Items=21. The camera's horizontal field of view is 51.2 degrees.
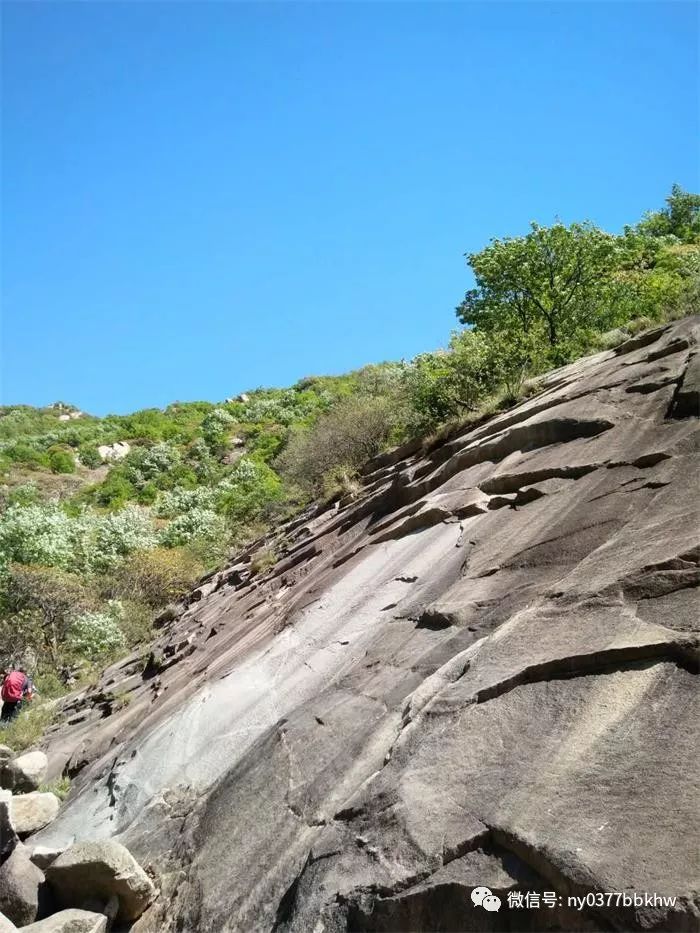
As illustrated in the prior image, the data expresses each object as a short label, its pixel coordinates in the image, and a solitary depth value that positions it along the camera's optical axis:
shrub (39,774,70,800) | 10.34
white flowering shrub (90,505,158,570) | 32.25
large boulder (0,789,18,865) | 7.43
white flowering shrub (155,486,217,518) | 42.16
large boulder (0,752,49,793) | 10.77
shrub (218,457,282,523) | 34.69
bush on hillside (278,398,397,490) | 25.23
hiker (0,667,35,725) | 16.11
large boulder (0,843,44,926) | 6.60
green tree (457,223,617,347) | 22.89
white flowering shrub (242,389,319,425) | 59.06
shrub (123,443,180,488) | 52.69
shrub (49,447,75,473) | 55.12
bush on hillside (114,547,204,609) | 27.62
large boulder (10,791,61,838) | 9.01
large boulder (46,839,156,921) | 6.45
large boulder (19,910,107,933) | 6.08
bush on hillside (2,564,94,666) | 24.05
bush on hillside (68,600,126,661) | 22.89
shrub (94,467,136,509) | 48.09
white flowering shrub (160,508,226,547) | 34.53
